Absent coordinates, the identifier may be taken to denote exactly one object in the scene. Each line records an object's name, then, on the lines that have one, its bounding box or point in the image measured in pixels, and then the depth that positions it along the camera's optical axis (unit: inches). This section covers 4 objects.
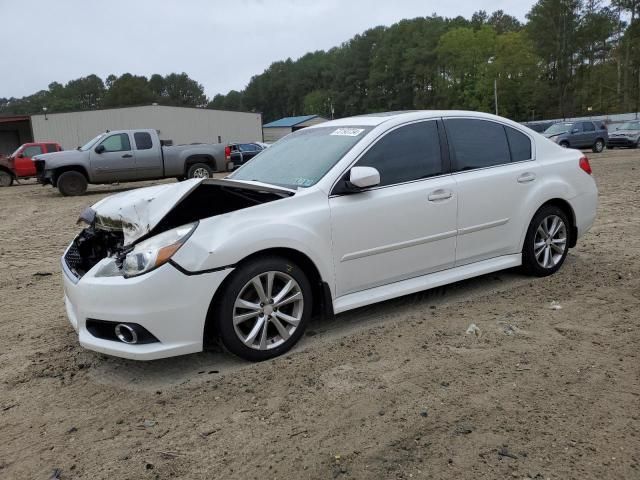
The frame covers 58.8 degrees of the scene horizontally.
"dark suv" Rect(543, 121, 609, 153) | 1019.8
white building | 1598.2
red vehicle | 911.7
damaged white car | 137.8
